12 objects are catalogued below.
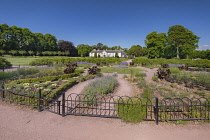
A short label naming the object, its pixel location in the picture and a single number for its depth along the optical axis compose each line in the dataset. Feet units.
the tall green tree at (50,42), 203.25
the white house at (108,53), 233.58
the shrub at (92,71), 37.78
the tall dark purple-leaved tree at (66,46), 223.28
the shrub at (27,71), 36.20
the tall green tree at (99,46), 329.64
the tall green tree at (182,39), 108.99
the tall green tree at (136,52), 229.45
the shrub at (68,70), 37.86
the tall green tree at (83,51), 240.47
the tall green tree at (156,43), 120.73
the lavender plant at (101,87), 20.54
